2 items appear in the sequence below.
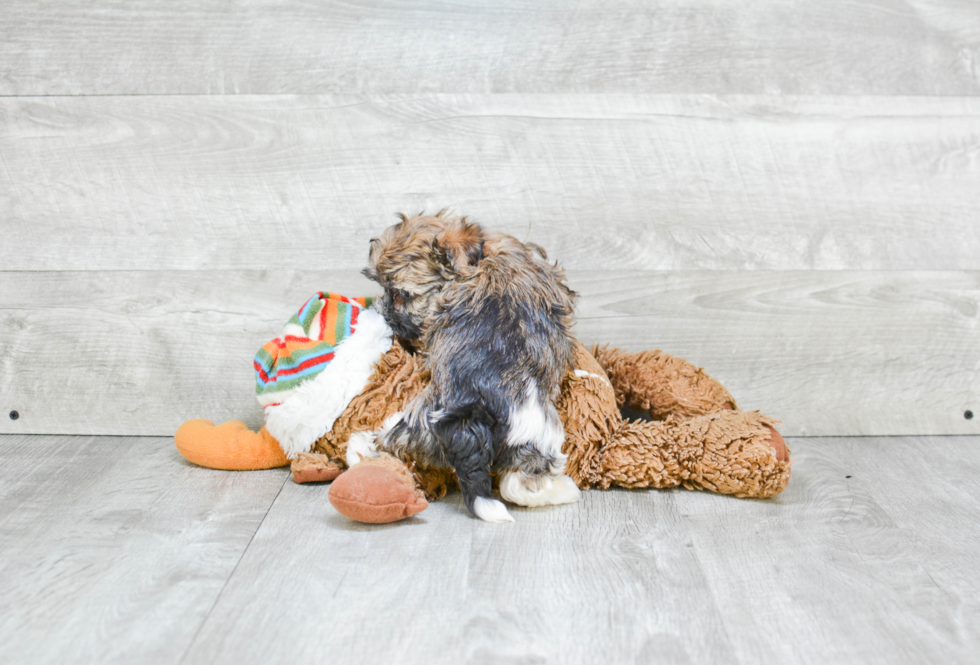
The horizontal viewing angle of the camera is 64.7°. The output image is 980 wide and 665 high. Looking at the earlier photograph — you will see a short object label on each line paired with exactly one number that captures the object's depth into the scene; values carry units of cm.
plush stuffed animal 112
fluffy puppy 102
